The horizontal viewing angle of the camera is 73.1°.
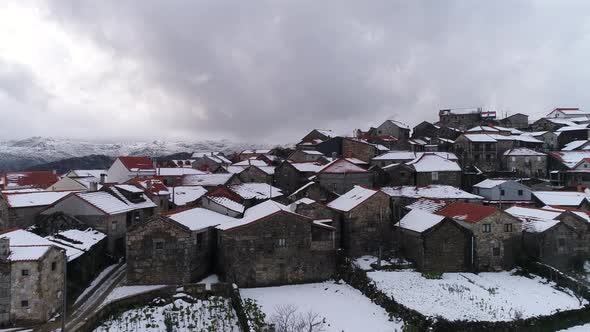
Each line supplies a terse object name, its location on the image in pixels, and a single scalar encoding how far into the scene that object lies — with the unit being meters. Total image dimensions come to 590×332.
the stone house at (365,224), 34.72
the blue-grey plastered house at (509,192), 49.50
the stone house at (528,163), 62.88
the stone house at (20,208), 36.09
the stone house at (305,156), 67.81
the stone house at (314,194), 44.44
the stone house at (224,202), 38.69
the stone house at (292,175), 56.50
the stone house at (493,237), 32.38
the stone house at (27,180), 57.29
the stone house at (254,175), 57.97
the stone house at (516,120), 96.62
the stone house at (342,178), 49.94
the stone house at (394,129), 85.75
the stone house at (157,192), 45.59
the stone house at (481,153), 65.00
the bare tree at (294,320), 21.69
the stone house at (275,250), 28.81
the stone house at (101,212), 34.66
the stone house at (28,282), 22.67
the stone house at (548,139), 75.91
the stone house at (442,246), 31.50
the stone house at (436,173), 50.78
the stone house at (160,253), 27.89
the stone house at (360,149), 65.38
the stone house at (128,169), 64.88
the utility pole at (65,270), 20.40
